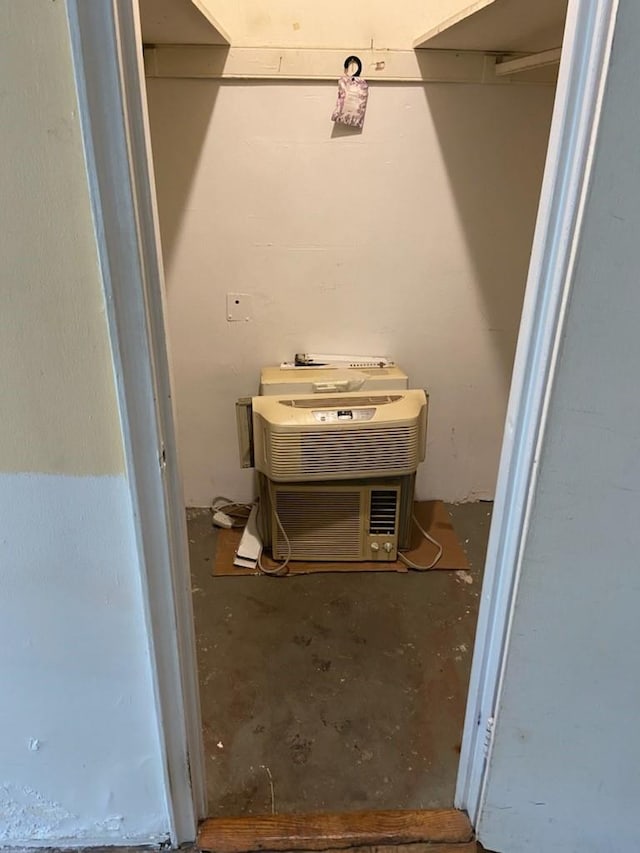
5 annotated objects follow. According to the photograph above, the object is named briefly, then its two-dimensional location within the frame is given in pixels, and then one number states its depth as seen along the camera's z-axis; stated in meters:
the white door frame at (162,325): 0.74
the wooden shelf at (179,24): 1.48
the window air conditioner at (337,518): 2.12
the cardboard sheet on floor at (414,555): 2.21
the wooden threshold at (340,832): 1.31
